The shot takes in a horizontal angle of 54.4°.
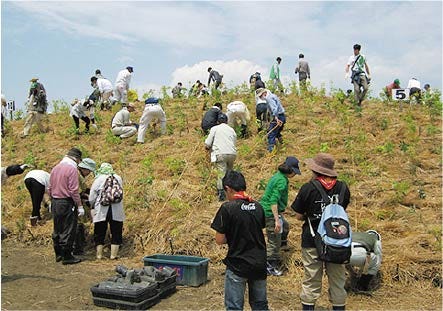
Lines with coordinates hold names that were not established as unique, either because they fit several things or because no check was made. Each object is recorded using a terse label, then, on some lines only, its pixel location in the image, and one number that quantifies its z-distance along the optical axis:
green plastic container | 5.15
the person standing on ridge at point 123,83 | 12.57
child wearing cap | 5.27
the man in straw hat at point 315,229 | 3.96
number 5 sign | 10.63
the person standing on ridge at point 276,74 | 14.10
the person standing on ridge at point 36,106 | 11.15
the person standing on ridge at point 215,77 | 15.16
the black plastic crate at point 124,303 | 4.36
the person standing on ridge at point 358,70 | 10.17
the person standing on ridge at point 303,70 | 14.30
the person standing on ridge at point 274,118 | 8.63
